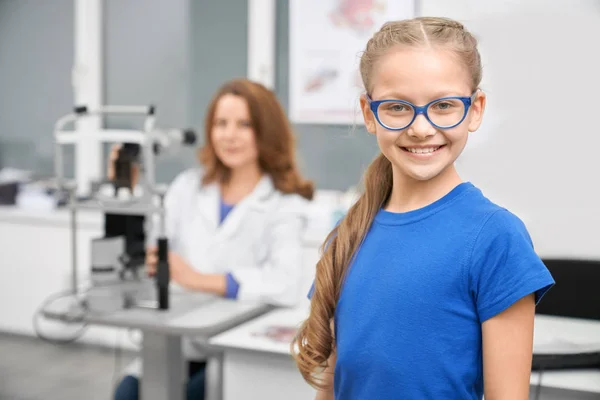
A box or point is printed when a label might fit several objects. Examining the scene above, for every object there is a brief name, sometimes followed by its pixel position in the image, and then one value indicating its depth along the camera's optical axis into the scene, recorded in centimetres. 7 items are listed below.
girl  93
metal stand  197
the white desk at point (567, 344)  154
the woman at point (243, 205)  227
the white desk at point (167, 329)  185
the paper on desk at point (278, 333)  184
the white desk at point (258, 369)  178
